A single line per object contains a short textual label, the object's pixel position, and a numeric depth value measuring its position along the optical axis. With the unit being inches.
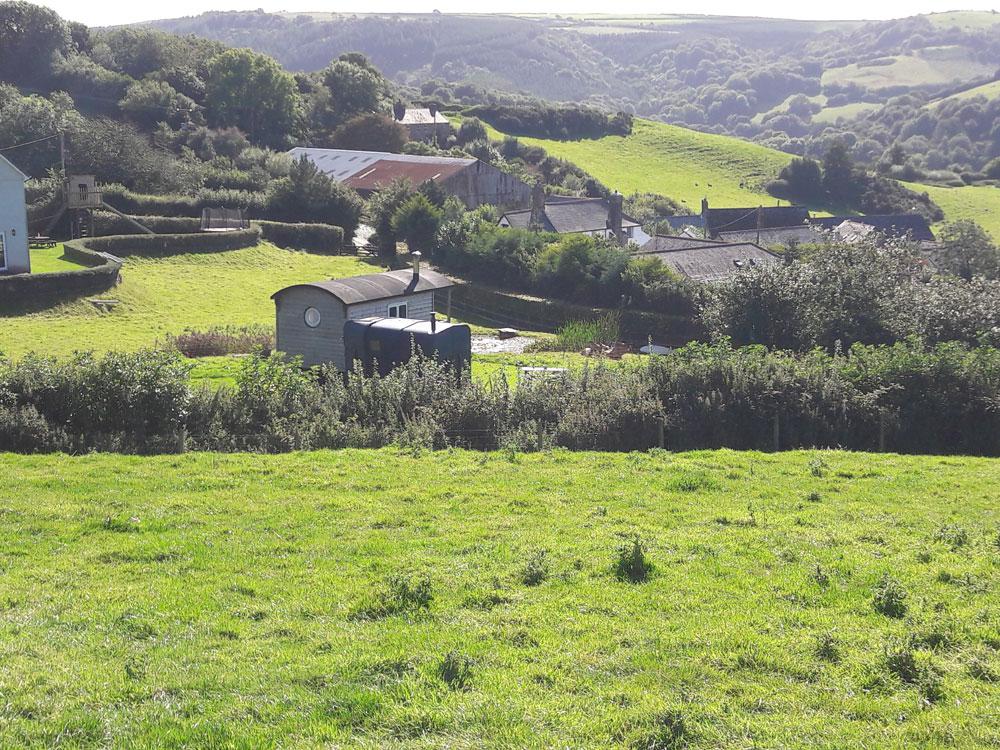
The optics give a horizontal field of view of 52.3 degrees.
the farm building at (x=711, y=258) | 1781.5
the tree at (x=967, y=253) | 2047.2
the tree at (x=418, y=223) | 2096.5
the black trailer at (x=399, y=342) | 1023.0
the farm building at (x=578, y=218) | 2431.6
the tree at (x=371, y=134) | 3376.0
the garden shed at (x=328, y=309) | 1129.4
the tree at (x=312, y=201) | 2292.1
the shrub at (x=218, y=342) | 1269.7
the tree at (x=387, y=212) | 2164.1
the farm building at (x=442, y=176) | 2706.7
